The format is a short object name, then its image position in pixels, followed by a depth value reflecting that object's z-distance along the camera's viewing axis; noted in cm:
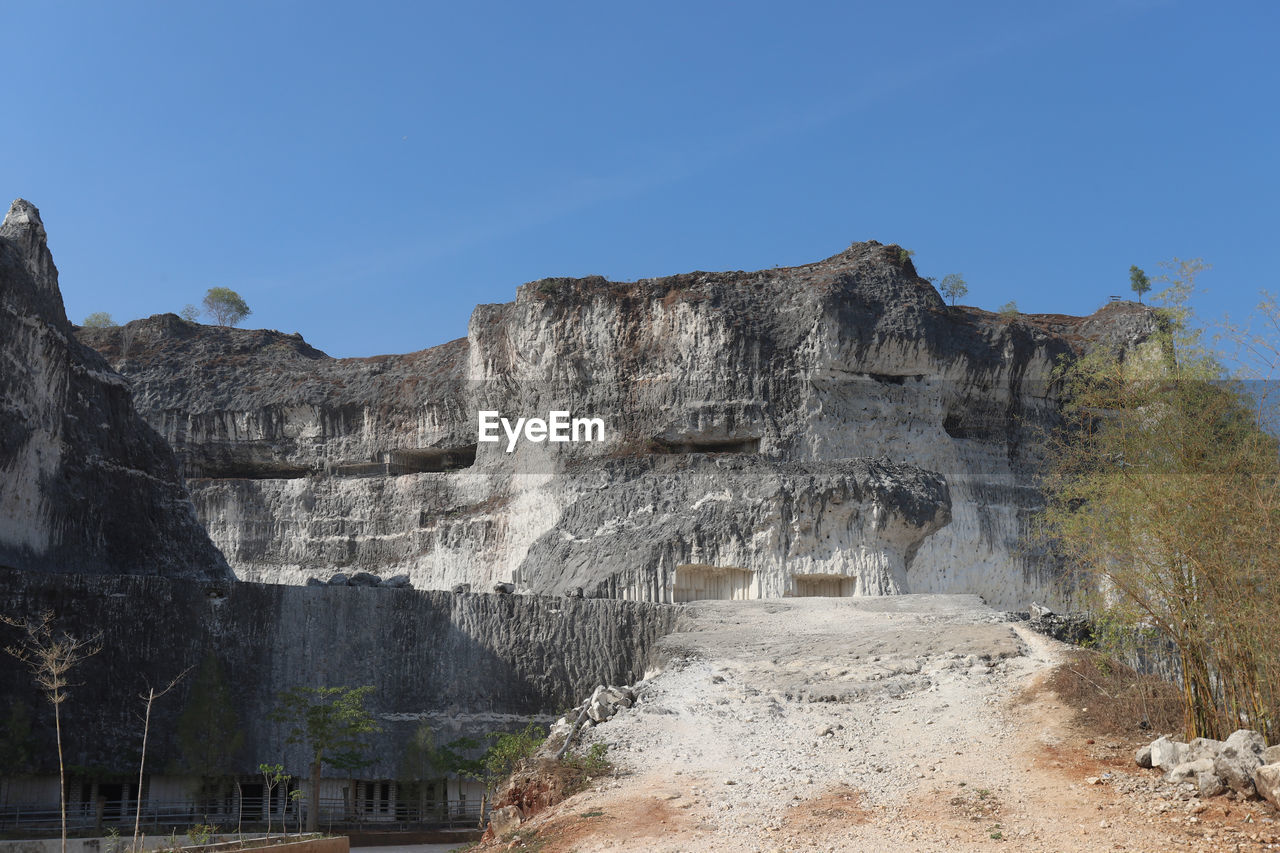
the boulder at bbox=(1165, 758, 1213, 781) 1290
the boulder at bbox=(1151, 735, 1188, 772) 1357
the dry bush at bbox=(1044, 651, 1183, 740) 1543
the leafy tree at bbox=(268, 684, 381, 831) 2327
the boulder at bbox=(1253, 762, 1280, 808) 1211
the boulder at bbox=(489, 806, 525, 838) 1623
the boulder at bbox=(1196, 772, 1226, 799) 1269
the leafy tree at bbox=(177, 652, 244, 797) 2419
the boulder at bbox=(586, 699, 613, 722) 1866
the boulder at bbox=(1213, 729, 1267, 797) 1255
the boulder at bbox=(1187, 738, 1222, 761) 1305
